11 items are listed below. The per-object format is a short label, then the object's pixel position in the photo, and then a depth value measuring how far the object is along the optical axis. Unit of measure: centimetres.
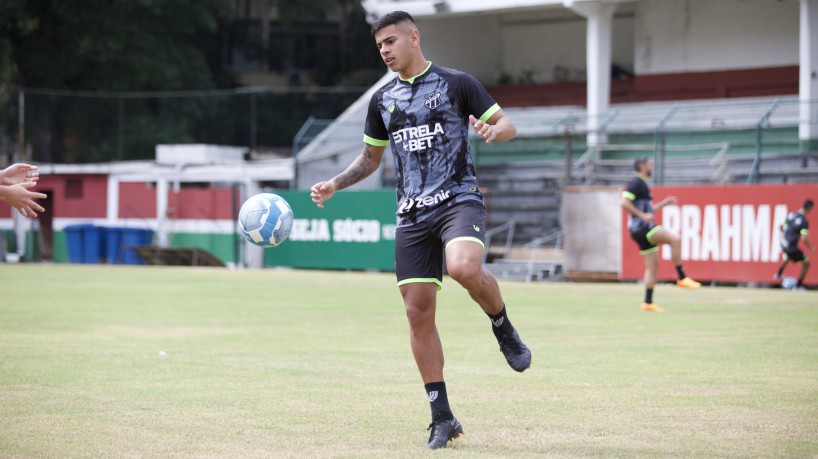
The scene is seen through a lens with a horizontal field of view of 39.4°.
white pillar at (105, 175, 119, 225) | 3750
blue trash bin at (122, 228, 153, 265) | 3591
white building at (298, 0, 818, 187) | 3469
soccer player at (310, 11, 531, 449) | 696
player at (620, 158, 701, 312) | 1784
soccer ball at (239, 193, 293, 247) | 827
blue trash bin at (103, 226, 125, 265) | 3609
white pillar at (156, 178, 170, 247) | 3628
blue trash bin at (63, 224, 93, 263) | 3616
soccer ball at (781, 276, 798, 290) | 2344
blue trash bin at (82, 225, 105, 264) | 3609
